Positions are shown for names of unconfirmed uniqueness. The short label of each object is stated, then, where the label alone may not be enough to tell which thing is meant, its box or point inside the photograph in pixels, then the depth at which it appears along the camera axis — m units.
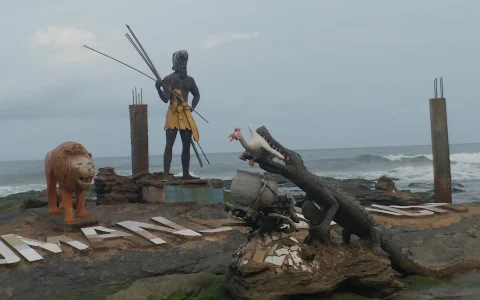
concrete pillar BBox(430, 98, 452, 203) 11.16
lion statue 7.75
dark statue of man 10.49
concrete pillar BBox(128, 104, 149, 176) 12.34
